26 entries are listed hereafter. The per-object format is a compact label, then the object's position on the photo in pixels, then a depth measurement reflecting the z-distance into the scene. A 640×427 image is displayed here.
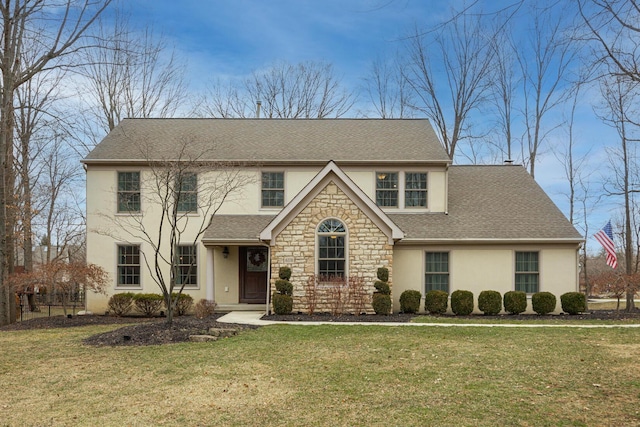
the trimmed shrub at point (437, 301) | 17.73
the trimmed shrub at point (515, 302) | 17.86
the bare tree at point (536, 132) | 29.86
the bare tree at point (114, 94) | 29.55
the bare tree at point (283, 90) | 34.47
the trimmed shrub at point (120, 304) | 18.98
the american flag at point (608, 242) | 21.59
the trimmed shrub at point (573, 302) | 17.88
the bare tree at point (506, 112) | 30.53
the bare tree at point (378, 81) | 33.50
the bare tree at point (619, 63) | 7.32
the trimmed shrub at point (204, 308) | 16.86
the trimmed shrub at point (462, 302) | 17.72
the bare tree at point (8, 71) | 16.38
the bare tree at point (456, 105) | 30.20
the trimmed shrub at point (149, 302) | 18.92
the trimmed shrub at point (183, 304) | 18.75
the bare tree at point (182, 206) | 19.81
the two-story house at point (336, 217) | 17.06
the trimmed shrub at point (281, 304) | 16.44
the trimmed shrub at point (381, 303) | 16.61
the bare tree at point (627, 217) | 22.95
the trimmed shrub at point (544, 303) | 17.88
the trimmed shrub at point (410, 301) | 17.75
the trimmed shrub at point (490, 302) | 17.83
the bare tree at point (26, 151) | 23.06
